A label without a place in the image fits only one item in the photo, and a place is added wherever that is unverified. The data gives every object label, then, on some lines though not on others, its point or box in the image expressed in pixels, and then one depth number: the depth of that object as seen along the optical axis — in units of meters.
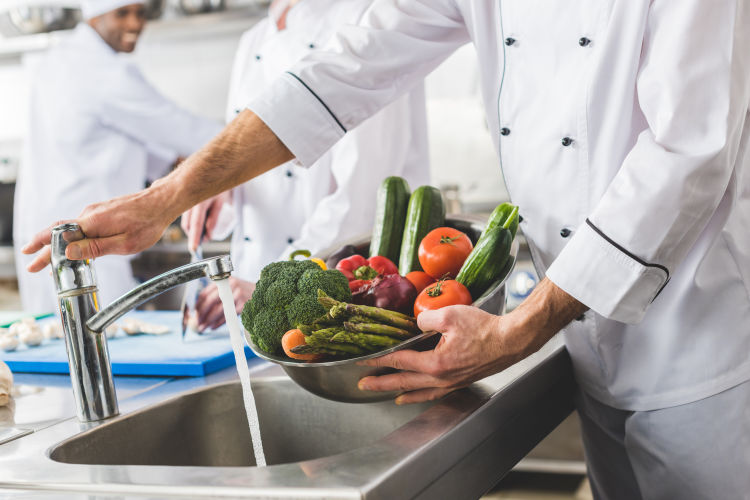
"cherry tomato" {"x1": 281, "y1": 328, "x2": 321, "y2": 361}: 0.88
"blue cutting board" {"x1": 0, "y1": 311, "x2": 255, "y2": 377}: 1.24
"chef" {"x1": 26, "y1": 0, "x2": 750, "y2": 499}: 0.86
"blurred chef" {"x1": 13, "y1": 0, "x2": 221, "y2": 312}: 2.95
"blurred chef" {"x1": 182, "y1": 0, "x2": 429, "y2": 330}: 1.76
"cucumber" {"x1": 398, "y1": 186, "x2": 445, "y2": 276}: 1.13
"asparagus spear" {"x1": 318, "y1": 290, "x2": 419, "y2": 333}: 0.86
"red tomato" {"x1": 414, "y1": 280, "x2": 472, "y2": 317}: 0.90
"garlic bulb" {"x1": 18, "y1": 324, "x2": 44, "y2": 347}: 1.43
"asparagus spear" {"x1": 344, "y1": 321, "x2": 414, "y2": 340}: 0.84
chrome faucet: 0.96
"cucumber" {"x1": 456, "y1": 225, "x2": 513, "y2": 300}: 0.96
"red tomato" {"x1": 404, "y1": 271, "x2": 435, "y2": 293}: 1.02
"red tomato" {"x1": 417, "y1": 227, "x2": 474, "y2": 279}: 1.03
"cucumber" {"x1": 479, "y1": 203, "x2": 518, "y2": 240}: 1.05
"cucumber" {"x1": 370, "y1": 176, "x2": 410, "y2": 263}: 1.20
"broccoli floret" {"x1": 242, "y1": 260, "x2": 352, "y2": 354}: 0.89
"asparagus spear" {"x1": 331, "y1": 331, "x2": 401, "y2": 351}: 0.84
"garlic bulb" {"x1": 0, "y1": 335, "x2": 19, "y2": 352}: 1.41
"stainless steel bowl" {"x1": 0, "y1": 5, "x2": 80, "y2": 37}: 3.79
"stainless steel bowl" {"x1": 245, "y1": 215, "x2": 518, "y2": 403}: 0.85
